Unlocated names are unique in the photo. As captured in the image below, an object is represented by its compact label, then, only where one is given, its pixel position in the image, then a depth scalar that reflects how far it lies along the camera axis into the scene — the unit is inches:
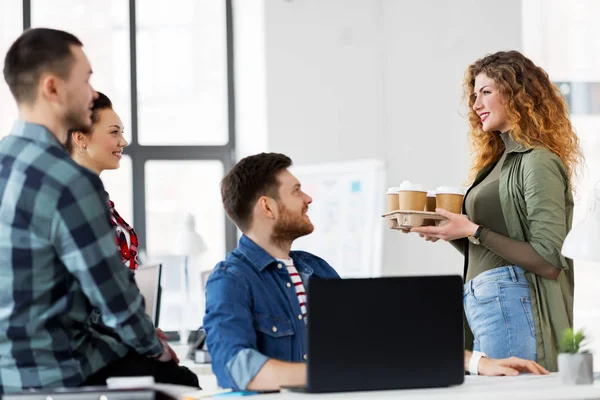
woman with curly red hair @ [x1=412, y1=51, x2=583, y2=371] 112.7
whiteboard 227.9
